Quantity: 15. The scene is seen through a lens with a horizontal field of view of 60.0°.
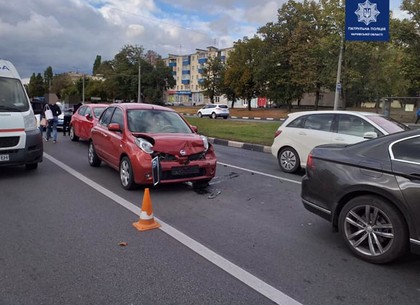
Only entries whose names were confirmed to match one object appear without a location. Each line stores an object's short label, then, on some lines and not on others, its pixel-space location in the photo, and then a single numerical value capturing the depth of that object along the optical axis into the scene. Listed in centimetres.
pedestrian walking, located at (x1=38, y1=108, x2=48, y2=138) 1359
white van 705
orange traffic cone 462
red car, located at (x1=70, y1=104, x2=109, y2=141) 1294
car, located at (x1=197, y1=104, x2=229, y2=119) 4062
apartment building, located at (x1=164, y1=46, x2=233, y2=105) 10613
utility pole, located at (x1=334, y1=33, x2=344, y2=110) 1678
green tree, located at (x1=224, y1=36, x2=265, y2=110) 5500
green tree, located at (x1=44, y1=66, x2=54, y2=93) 13615
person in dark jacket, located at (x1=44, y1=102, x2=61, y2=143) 1373
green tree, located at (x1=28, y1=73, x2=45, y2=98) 13362
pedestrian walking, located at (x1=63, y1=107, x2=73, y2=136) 1734
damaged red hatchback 620
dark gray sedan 353
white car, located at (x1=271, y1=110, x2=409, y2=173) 780
